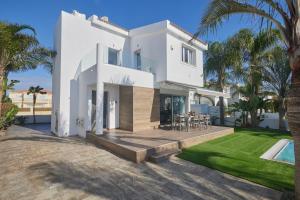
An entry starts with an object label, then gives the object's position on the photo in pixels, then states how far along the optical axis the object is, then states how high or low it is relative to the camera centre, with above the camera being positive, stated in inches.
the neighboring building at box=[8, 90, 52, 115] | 2641.0 +106.6
